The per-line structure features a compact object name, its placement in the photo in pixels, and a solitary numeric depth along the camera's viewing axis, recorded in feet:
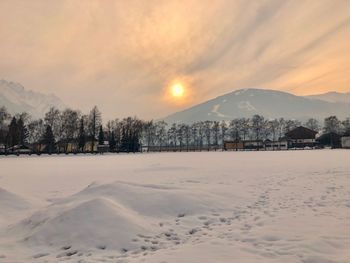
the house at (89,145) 435.04
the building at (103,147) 425.61
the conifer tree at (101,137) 450.71
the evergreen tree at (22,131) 376.50
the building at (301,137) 499.92
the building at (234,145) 507.71
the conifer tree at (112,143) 446.28
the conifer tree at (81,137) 399.05
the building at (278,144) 506.48
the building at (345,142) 420.77
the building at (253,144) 512.63
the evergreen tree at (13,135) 355.15
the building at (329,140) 464.48
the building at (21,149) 359.56
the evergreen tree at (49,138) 391.86
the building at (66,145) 391.45
